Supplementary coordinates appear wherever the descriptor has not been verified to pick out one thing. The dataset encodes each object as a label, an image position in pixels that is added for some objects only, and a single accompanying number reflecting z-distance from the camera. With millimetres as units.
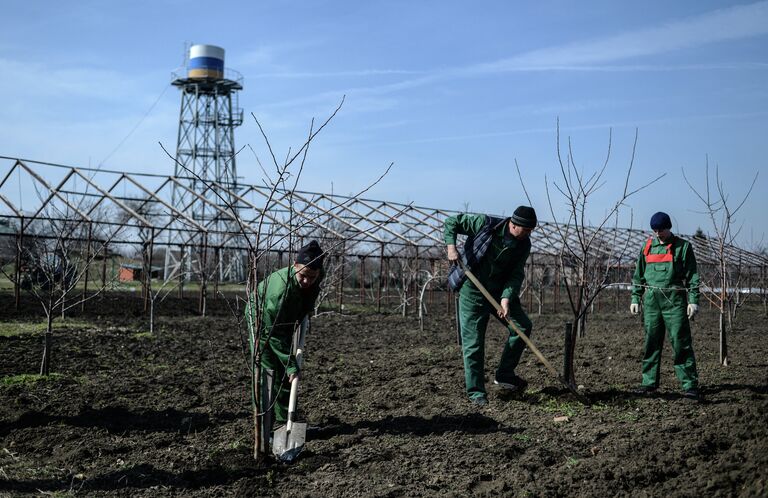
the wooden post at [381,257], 19828
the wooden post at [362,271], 20688
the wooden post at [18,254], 14319
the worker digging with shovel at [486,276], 5941
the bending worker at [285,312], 4816
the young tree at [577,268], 5766
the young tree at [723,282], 7810
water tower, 34656
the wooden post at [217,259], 17531
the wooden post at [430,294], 19844
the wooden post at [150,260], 14258
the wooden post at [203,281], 15548
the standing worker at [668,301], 6078
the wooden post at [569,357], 5809
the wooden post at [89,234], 15045
